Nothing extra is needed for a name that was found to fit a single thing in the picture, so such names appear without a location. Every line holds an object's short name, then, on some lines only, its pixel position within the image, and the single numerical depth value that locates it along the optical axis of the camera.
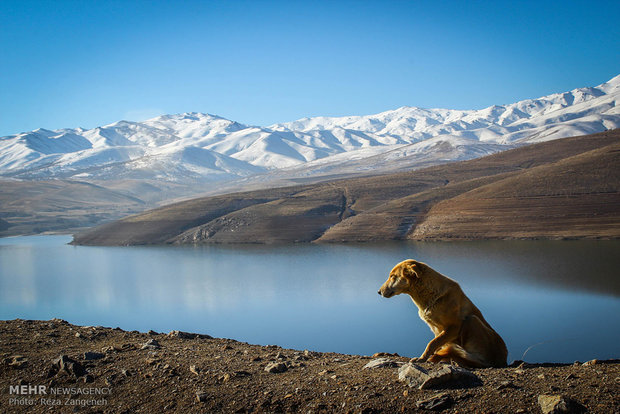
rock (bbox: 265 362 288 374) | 5.69
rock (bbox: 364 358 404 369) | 5.45
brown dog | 5.41
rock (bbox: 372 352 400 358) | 7.40
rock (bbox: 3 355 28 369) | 6.10
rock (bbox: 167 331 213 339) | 8.44
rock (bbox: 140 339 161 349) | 7.12
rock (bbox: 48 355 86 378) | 5.83
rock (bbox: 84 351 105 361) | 6.23
